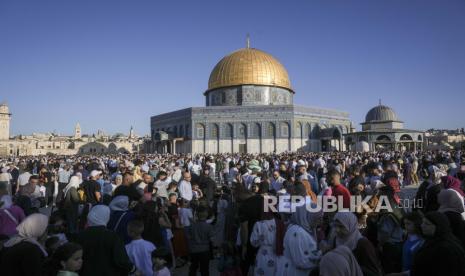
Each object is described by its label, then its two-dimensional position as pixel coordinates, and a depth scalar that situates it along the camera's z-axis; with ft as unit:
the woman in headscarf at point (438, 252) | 9.35
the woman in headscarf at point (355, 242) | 10.39
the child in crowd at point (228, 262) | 14.37
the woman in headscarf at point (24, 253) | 9.89
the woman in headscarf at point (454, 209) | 13.41
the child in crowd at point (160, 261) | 12.17
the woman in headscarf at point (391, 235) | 13.47
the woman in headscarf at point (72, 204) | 24.76
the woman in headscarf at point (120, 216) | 14.70
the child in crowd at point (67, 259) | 9.68
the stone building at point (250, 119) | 135.74
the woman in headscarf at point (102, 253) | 11.09
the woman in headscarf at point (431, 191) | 19.51
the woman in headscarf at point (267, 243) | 12.94
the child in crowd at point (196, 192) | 27.40
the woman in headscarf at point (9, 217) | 15.37
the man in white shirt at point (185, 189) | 26.32
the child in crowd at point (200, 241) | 16.62
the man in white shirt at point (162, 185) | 26.30
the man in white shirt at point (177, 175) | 36.59
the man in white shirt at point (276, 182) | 28.02
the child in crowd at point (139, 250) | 12.64
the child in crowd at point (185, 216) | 19.68
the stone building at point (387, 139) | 143.33
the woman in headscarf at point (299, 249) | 11.75
